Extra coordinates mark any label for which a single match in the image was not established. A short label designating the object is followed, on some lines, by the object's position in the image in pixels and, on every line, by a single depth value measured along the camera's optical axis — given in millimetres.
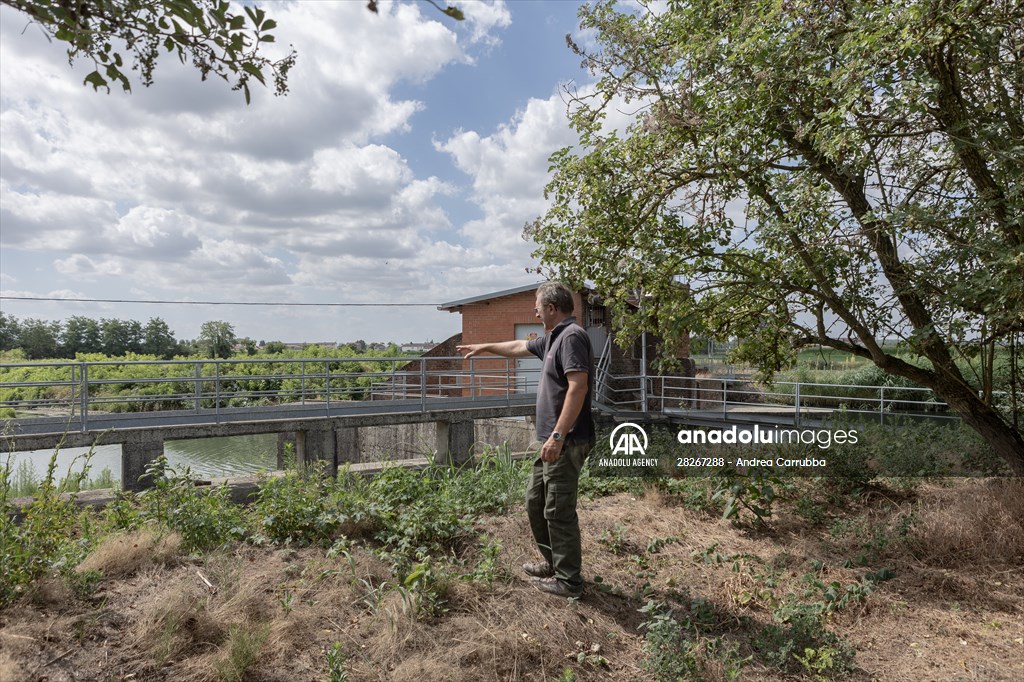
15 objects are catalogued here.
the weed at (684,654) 3732
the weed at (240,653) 3369
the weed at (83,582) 3947
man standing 4310
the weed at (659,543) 5695
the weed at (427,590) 4078
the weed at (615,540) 5668
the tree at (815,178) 5539
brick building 20531
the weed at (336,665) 3293
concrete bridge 11922
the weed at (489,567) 4539
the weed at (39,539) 3707
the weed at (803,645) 4020
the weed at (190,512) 4984
